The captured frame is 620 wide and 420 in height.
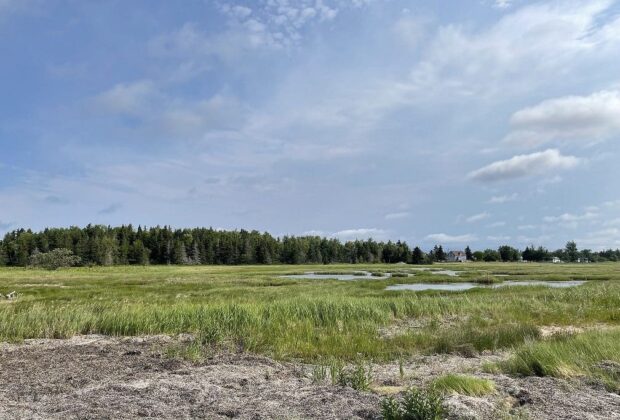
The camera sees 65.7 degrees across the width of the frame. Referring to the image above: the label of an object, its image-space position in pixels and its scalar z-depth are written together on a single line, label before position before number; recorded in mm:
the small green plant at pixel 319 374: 8487
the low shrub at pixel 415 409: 5754
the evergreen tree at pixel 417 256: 151625
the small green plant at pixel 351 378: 7797
